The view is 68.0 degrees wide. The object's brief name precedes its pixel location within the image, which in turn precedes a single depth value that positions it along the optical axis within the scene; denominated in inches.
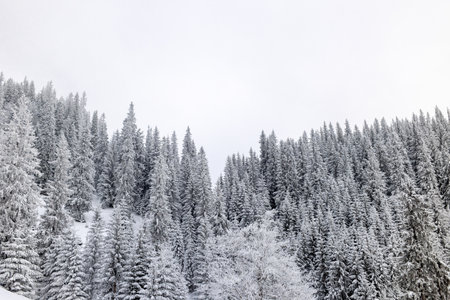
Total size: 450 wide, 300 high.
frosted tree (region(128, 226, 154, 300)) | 1454.2
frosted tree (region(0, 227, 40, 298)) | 951.0
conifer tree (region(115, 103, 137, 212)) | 2672.2
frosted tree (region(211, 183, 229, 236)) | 2363.4
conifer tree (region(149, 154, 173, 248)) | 2235.5
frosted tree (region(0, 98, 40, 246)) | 1054.4
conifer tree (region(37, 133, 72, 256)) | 1572.3
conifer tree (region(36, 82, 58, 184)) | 2824.8
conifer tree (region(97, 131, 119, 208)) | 2859.3
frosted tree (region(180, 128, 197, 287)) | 2397.9
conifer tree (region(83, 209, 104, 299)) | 1551.4
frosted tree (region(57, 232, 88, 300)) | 1352.1
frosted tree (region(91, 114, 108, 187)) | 3412.9
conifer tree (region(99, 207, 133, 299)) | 1501.2
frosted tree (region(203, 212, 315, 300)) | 903.7
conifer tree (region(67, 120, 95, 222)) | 2314.2
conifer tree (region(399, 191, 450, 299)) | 928.3
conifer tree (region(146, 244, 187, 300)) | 1406.3
